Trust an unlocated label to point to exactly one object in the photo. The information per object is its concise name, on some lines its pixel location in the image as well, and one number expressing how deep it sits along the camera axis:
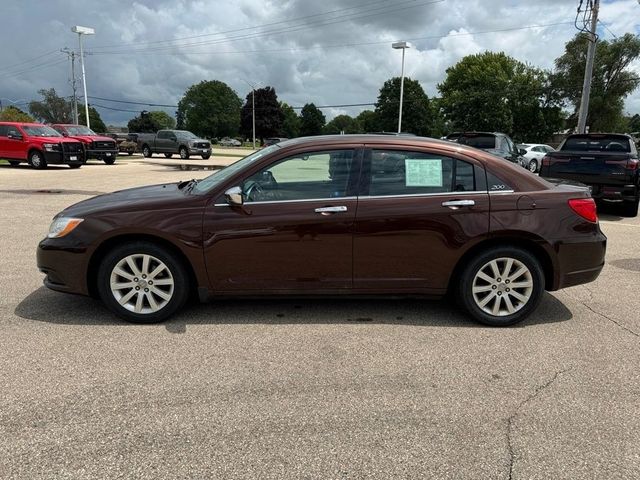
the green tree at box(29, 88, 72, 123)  96.88
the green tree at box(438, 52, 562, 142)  57.31
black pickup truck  9.61
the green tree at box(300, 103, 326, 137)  121.81
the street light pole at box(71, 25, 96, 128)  45.25
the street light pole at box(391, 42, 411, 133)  35.17
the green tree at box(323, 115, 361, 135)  139.65
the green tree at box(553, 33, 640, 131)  49.25
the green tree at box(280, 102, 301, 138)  128.38
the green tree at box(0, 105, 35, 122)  47.57
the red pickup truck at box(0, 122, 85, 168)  20.33
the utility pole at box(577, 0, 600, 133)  20.92
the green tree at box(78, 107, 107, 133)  124.50
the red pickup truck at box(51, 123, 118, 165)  23.97
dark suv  13.12
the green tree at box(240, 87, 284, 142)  99.94
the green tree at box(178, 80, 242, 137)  119.69
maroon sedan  4.05
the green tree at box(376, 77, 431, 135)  79.62
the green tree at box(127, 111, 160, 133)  114.69
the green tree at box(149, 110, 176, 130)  155.88
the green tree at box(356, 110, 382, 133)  84.81
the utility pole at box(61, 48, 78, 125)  57.81
